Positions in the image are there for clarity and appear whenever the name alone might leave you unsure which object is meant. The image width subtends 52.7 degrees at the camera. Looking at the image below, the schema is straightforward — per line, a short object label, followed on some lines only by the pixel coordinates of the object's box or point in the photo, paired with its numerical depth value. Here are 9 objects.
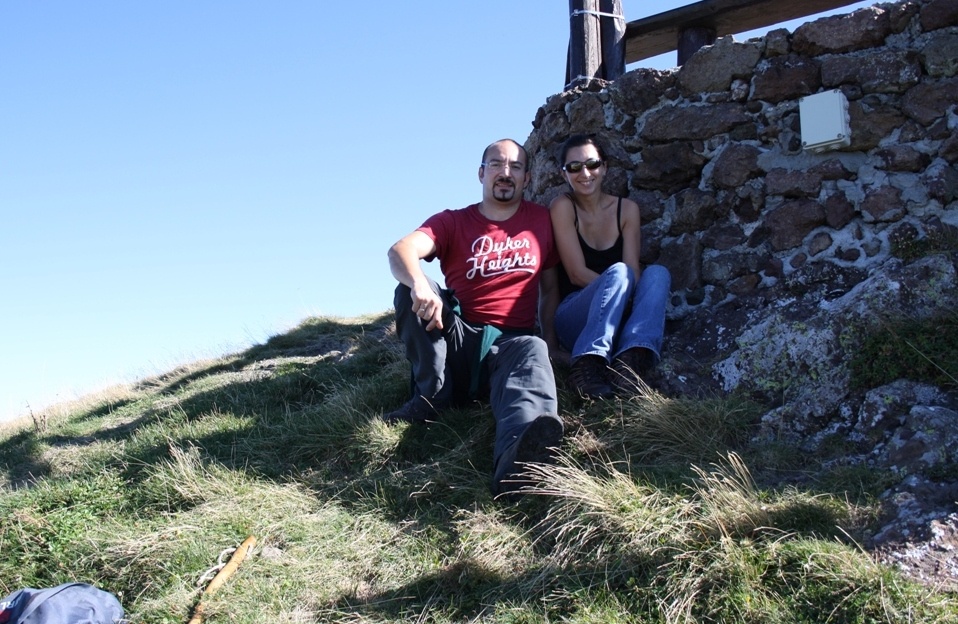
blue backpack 3.30
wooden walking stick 3.49
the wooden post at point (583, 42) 6.13
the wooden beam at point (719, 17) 5.88
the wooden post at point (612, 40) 6.24
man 4.04
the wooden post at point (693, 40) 6.04
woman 4.50
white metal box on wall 4.80
